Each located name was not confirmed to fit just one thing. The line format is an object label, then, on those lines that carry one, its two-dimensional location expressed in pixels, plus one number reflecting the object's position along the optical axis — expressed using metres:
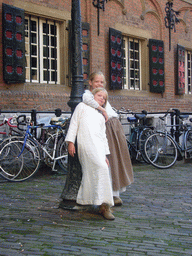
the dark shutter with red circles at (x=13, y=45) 8.34
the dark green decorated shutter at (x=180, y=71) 13.80
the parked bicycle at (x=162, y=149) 7.55
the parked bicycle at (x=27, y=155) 5.99
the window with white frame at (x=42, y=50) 9.22
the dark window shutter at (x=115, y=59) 10.95
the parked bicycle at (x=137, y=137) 7.70
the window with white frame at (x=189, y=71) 15.21
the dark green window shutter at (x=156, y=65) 12.66
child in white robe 3.95
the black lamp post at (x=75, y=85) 4.36
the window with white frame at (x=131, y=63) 12.13
